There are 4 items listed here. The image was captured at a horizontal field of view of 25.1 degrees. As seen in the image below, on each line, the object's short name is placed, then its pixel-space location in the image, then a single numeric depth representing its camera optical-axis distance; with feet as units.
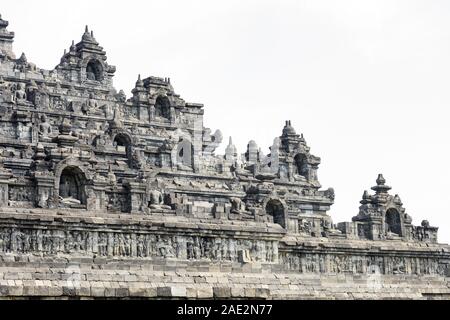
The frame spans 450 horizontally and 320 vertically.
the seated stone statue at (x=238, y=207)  170.70
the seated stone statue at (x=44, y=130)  202.69
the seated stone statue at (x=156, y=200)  162.77
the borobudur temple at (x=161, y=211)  147.33
